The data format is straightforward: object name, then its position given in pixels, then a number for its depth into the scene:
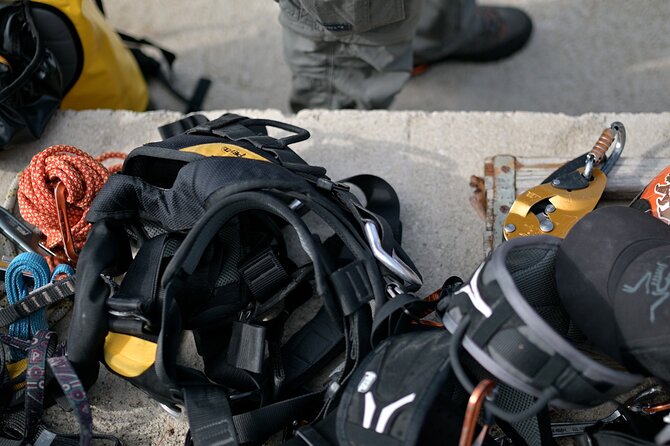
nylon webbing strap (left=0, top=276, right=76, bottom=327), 1.63
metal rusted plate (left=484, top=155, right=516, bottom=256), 1.77
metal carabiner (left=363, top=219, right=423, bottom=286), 1.50
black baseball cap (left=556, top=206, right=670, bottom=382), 1.21
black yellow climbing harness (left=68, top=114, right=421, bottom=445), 1.42
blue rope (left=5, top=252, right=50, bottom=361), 1.68
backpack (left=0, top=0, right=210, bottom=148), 1.98
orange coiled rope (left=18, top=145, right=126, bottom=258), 1.74
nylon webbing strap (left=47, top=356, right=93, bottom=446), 1.45
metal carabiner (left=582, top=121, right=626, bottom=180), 1.68
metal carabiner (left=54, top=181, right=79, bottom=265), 1.74
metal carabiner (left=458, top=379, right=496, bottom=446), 1.17
